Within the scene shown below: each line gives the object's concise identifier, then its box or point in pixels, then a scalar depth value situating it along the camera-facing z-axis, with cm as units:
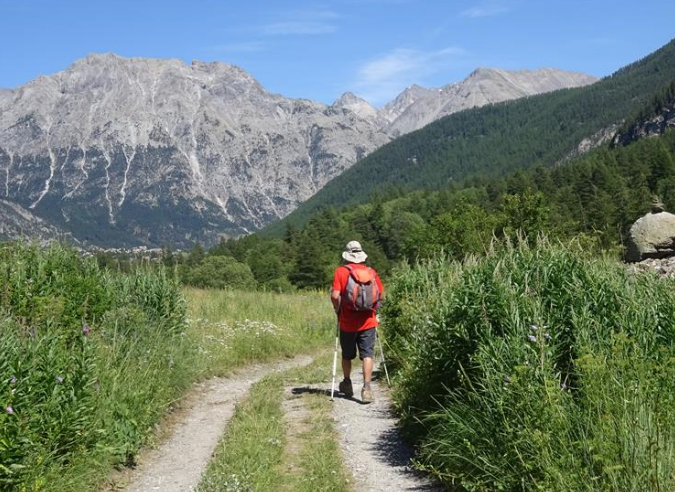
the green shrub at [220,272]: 9017
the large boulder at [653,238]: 2047
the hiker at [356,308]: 1124
